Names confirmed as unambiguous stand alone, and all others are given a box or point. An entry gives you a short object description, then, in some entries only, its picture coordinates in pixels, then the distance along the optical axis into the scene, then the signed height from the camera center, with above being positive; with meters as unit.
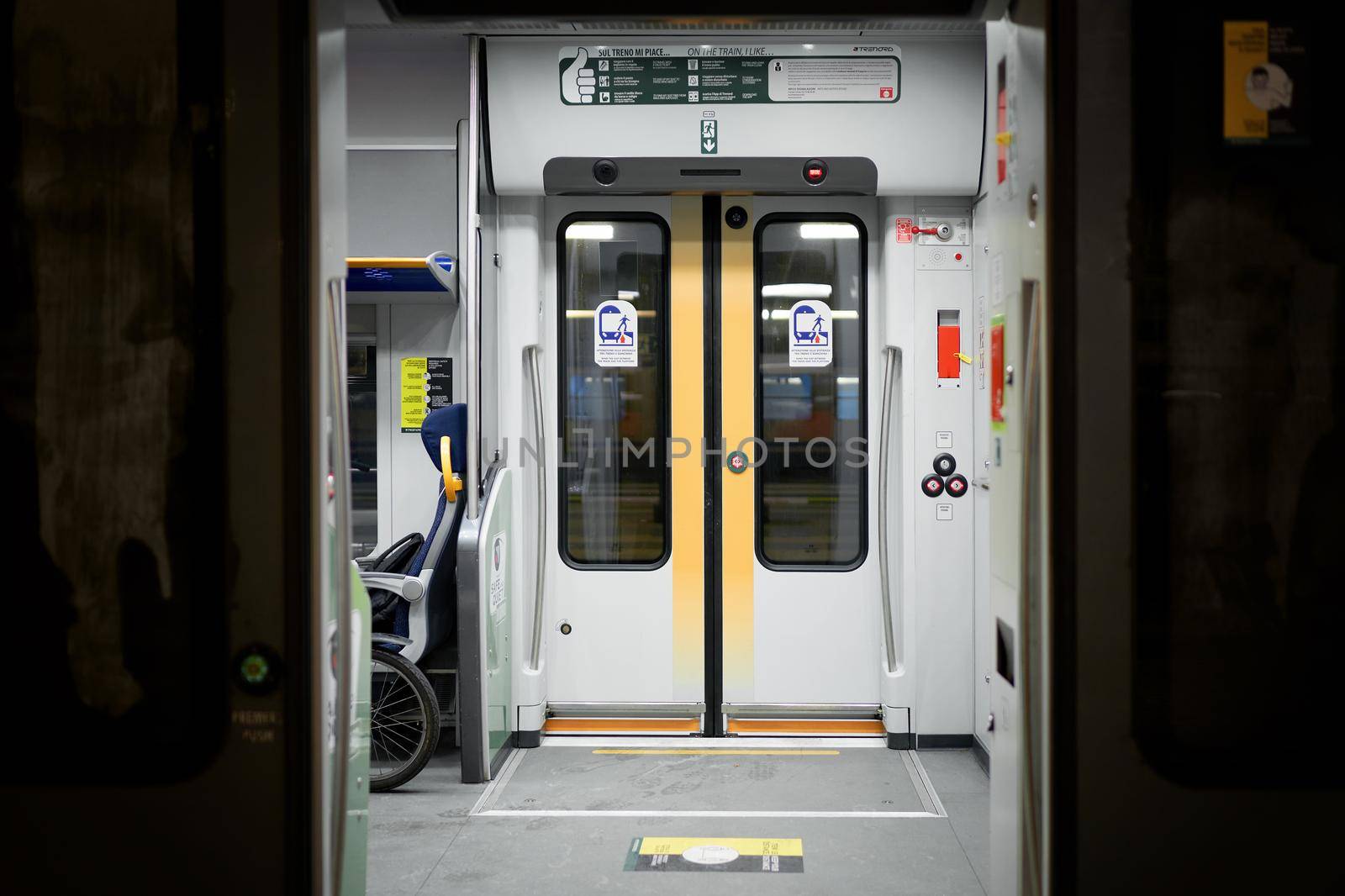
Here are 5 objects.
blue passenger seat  4.42 -0.68
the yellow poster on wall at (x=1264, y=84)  1.77 +0.57
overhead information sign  4.67 +1.58
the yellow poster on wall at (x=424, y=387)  5.08 +0.18
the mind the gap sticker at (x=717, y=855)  3.60 -1.57
